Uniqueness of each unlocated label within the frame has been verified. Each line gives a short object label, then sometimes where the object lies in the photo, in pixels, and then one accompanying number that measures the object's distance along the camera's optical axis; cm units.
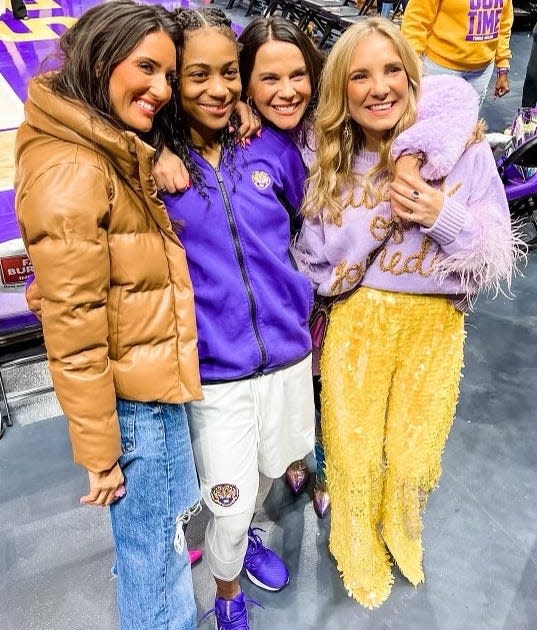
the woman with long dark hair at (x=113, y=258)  120
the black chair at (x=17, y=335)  228
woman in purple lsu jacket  144
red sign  200
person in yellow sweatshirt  338
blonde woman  150
